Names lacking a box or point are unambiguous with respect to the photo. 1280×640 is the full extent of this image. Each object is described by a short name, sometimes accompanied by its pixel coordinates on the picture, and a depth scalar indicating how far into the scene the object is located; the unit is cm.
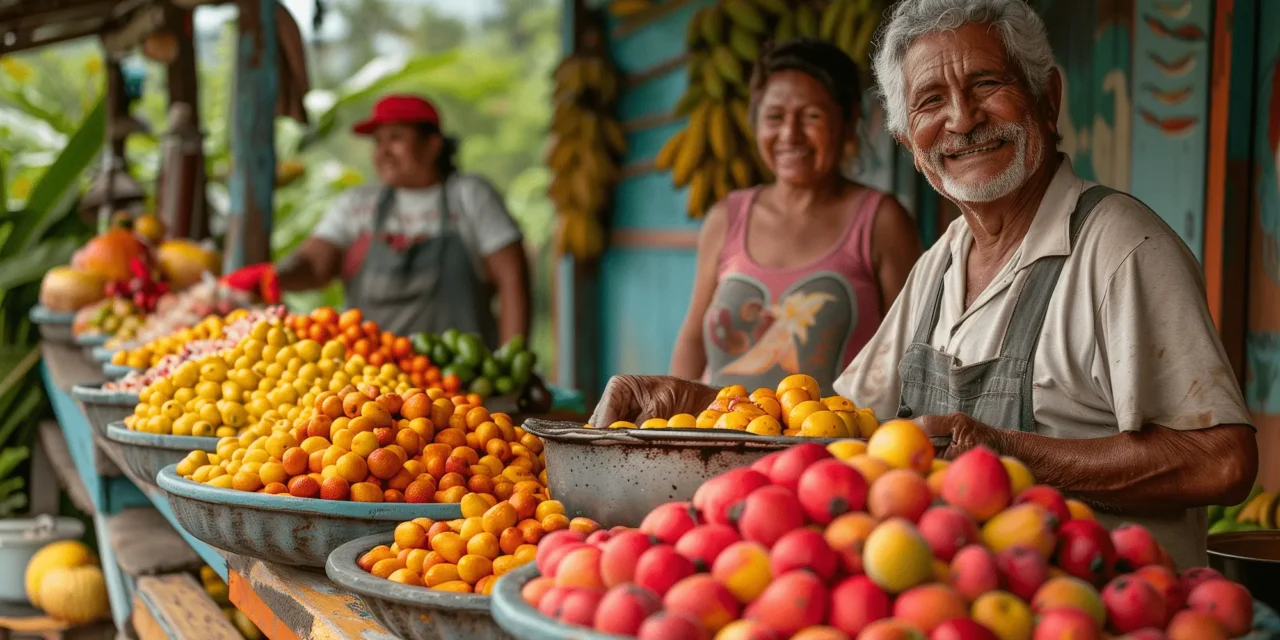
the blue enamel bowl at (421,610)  140
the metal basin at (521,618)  110
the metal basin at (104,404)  298
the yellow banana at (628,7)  630
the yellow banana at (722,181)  496
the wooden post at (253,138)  516
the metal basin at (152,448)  247
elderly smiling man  177
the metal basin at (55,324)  517
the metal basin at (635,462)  146
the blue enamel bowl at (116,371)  346
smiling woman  309
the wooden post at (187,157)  655
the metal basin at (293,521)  187
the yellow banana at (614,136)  675
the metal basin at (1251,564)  200
